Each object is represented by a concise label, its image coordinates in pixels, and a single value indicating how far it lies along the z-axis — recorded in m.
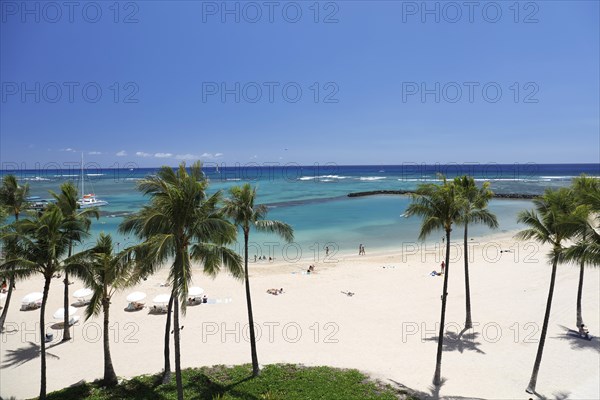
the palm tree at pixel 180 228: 10.62
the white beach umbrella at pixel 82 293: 23.83
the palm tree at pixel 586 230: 12.02
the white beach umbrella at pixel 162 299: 22.55
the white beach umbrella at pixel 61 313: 20.77
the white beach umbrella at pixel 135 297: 22.81
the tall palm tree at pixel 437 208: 14.05
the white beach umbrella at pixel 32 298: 22.70
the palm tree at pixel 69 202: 16.59
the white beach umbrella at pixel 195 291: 23.67
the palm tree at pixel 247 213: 14.12
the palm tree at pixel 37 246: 11.77
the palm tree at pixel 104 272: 11.34
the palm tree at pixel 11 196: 20.16
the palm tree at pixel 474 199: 17.06
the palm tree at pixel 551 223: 13.23
